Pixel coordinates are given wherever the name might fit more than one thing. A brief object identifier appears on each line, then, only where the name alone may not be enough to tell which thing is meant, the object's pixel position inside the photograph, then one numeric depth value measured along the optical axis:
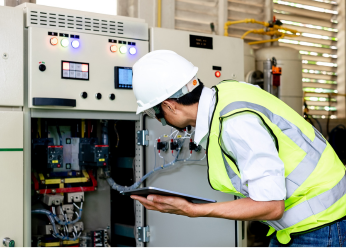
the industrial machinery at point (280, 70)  3.85
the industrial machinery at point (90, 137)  2.10
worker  1.19
